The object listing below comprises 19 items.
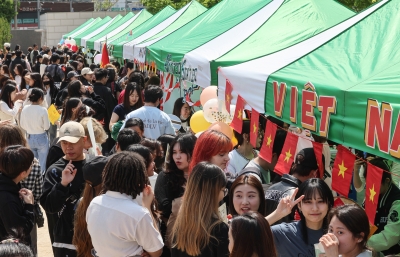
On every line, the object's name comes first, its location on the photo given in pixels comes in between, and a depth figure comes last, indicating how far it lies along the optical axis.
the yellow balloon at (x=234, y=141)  7.53
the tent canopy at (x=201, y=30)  10.03
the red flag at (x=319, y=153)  5.09
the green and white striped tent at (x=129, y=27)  20.66
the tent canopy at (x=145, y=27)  17.16
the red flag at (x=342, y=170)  4.78
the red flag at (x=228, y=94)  6.97
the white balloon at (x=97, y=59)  20.66
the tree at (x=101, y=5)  66.31
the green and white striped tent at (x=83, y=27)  33.34
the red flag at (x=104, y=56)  17.79
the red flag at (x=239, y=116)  6.71
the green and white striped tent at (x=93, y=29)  27.66
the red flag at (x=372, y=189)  4.36
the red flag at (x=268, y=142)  5.80
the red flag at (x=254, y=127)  6.34
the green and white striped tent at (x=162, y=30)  13.73
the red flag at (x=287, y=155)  5.58
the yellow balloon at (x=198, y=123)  8.27
